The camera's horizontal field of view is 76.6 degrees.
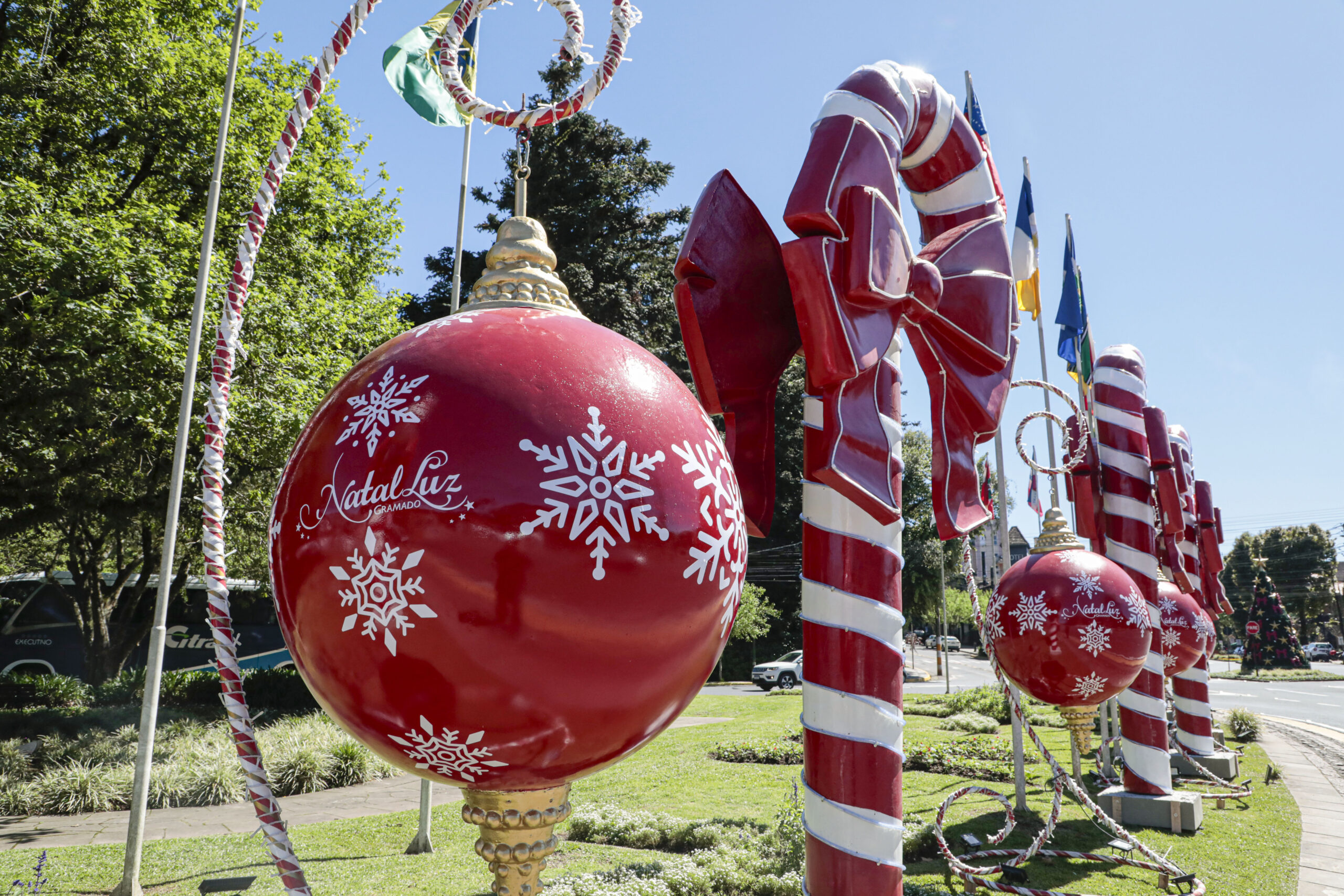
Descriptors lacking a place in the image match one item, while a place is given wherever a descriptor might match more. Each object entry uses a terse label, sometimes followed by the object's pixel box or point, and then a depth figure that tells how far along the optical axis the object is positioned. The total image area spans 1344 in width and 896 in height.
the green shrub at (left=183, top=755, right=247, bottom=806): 10.77
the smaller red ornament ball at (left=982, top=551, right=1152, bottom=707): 5.62
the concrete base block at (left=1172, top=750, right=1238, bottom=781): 11.22
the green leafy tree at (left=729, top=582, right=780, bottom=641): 28.36
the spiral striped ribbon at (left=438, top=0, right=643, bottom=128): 1.93
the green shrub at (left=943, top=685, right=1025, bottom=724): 18.83
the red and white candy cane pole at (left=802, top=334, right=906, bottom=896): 3.36
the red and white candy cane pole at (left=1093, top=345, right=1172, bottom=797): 8.52
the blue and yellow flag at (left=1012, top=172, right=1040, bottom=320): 8.87
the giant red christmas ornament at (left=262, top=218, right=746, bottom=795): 1.39
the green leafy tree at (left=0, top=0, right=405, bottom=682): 10.19
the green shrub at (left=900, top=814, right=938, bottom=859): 7.67
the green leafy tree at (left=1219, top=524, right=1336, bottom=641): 54.25
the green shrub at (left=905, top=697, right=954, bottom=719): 19.81
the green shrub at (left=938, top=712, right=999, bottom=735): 16.42
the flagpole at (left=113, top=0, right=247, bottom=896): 6.51
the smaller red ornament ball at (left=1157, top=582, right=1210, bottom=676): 9.73
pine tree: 24.84
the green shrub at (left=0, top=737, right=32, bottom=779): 11.09
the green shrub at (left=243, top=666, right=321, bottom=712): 19.66
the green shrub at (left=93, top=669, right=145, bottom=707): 17.22
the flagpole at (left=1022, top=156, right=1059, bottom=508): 10.60
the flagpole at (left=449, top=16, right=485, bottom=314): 7.33
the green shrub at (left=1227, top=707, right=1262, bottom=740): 15.27
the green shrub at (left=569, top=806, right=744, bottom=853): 8.15
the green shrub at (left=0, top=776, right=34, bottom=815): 9.91
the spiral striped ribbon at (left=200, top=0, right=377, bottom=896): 1.59
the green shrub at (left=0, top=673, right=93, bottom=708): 17.73
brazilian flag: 6.68
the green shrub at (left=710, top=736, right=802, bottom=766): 13.48
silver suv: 29.72
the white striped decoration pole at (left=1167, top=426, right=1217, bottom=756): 11.05
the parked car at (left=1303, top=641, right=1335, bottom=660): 54.66
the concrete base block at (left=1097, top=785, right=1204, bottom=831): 8.35
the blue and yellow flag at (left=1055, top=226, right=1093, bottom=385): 11.31
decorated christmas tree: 38.25
